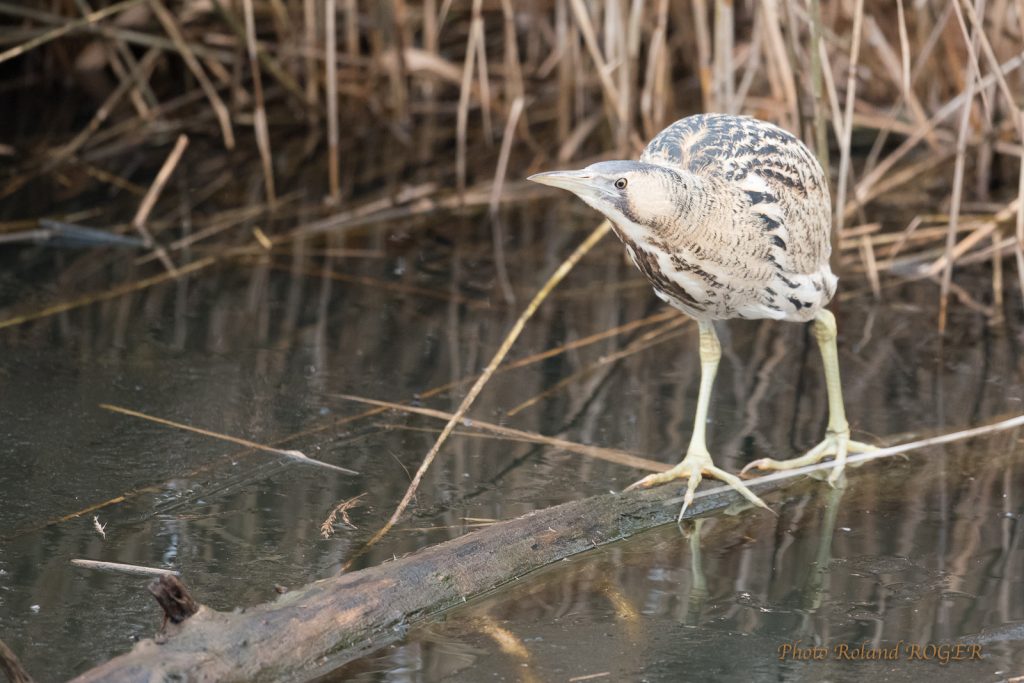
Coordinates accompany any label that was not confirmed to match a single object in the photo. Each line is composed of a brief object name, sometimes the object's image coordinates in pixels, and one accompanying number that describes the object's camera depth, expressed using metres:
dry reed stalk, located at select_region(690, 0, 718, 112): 10.07
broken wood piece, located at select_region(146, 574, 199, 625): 4.29
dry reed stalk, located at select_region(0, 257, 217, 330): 8.60
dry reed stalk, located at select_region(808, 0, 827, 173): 7.98
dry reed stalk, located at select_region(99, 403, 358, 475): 6.65
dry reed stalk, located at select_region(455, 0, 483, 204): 10.51
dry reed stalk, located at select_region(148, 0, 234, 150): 11.92
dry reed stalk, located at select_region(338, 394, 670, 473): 6.82
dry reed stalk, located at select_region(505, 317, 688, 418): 7.70
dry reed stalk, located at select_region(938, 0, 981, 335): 8.20
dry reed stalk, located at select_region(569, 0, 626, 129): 10.14
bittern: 5.79
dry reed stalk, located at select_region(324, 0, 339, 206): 10.59
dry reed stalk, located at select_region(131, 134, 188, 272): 10.41
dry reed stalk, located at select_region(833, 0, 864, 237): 8.14
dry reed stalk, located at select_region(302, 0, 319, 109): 12.61
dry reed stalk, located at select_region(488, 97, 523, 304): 9.84
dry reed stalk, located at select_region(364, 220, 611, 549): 5.93
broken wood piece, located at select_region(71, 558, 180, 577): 5.14
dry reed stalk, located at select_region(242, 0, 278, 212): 10.60
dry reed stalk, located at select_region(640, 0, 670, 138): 10.22
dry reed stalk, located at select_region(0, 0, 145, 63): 9.91
